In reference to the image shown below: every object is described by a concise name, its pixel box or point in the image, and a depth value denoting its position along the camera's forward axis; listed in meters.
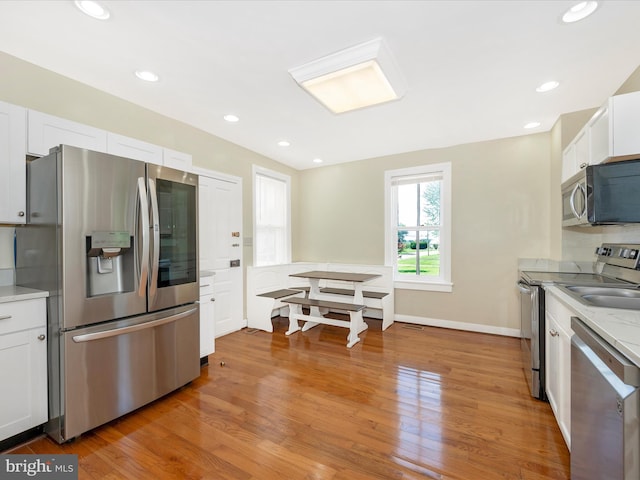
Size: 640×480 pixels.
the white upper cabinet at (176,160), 2.90
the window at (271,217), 4.50
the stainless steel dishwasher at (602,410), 0.96
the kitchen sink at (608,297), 1.66
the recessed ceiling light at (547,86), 2.51
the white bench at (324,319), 3.60
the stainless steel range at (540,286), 2.17
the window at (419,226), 4.21
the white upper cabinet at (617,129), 1.82
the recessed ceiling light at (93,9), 1.64
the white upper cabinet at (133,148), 2.51
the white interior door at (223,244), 3.60
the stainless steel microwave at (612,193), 1.91
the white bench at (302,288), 4.12
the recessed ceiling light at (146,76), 2.34
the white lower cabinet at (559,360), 1.67
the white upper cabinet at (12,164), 1.90
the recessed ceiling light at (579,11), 1.65
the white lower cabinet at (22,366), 1.69
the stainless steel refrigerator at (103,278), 1.80
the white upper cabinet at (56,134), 2.05
